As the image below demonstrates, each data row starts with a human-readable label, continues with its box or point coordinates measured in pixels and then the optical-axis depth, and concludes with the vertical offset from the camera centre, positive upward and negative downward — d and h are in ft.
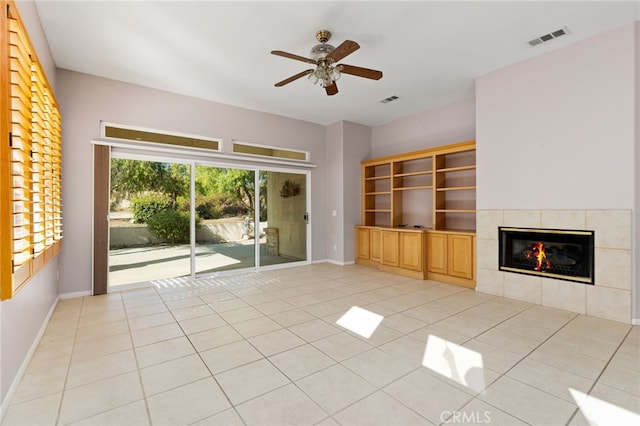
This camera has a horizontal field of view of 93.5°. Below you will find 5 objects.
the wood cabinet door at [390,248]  18.97 -2.40
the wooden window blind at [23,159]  6.33 +1.38
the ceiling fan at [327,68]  10.80 +5.24
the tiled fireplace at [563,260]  10.89 -2.04
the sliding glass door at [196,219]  15.34 -0.41
